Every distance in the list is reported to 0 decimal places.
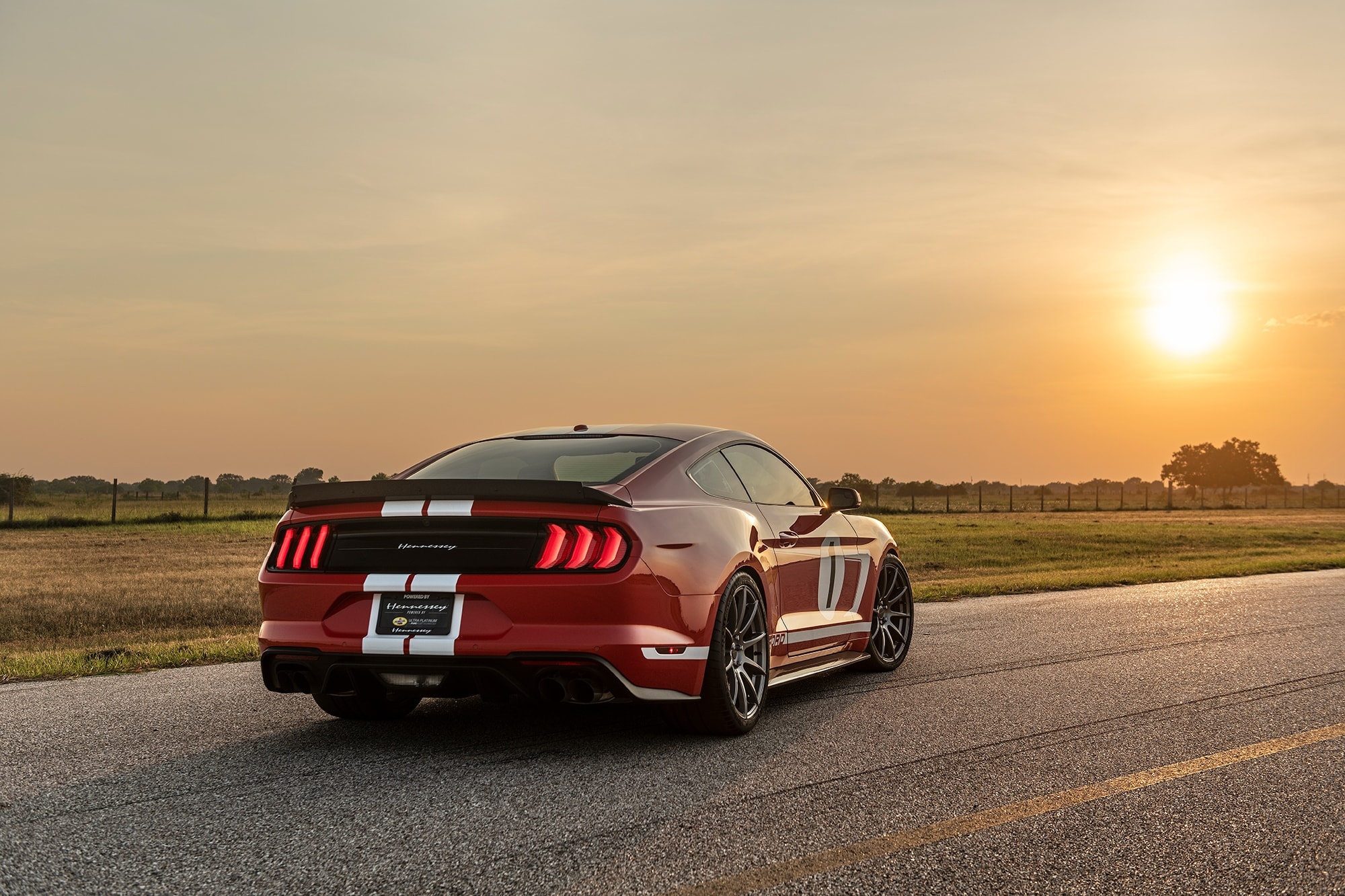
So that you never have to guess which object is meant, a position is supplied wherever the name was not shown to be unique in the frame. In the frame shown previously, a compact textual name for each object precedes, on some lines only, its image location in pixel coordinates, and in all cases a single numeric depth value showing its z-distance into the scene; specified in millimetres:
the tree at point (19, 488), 50500
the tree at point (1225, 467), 150375
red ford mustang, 5074
